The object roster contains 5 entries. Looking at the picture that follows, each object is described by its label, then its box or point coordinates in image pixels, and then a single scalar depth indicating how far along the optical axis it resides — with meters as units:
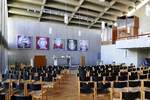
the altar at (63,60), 12.15
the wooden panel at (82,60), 12.06
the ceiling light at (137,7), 11.27
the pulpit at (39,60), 10.49
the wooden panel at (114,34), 11.86
